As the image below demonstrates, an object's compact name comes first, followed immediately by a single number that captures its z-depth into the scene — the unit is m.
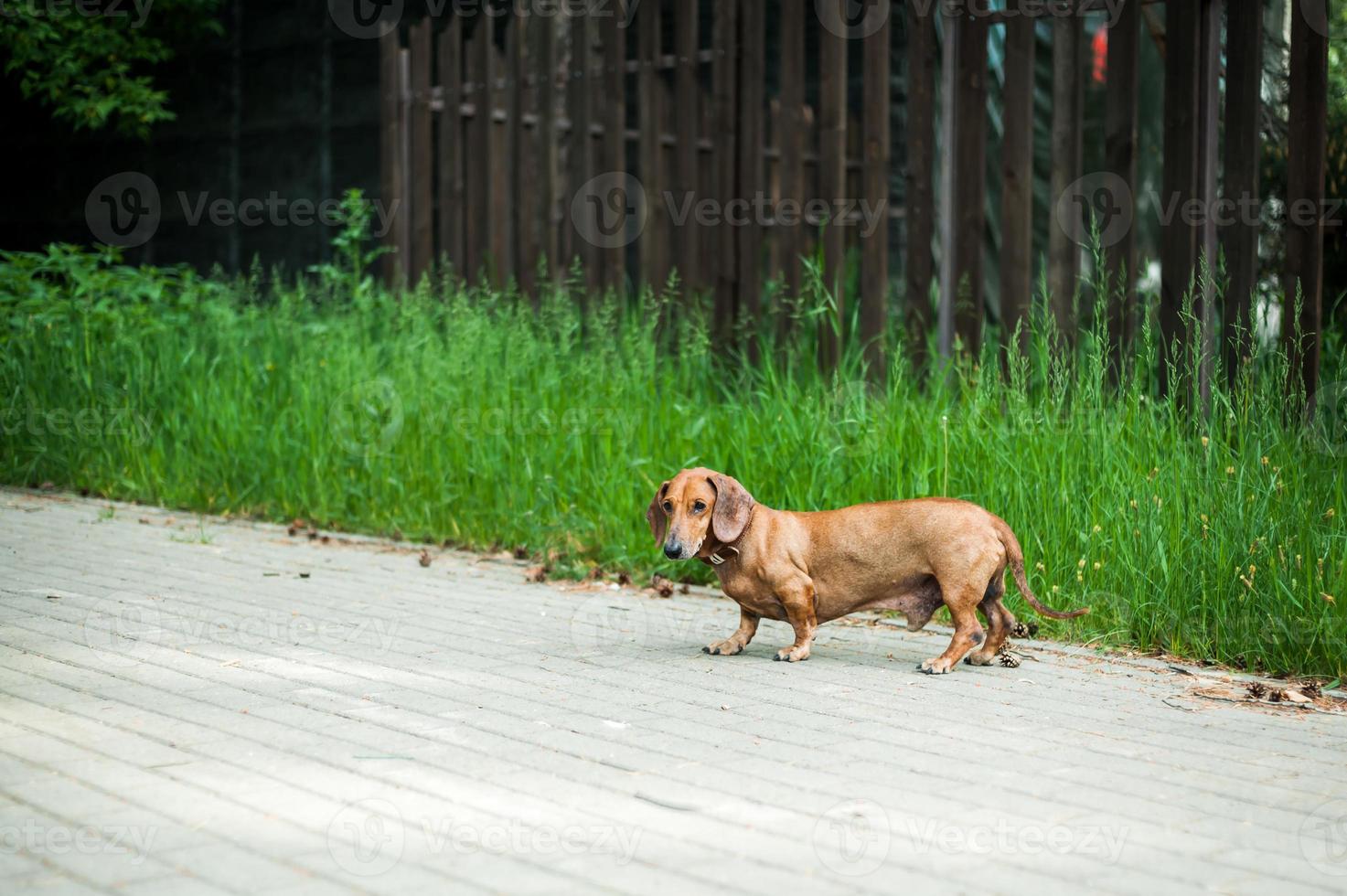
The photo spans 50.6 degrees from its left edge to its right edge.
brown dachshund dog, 5.07
